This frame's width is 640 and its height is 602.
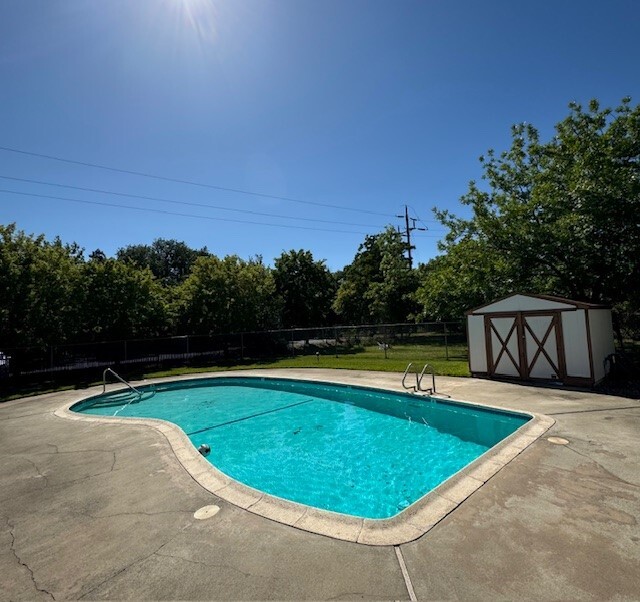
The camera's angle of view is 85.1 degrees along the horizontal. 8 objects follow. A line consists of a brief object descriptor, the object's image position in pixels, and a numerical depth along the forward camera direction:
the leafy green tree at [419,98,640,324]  12.37
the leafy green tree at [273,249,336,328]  32.22
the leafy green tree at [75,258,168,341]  18.91
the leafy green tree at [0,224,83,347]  14.84
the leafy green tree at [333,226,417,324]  31.09
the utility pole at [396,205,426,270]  36.12
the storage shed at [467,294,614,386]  9.88
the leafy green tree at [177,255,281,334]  22.92
